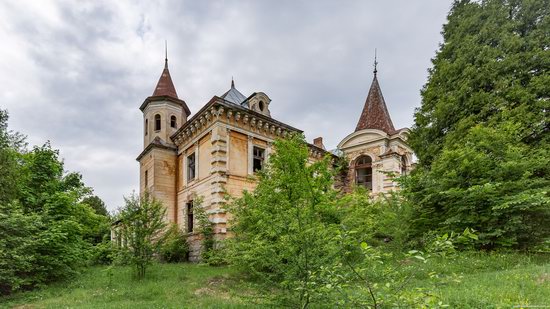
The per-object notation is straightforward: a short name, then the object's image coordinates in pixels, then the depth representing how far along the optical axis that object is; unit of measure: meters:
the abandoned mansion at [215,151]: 16.91
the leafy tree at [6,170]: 11.64
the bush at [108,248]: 11.98
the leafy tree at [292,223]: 5.24
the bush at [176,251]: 16.58
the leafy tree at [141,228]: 11.88
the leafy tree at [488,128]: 9.95
